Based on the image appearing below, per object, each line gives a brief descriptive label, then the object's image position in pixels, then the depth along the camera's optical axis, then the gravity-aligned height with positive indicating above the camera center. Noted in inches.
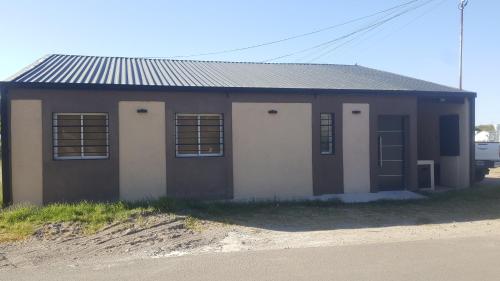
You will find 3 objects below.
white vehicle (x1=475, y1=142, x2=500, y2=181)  722.2 -25.3
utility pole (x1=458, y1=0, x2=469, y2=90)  1160.2 +268.1
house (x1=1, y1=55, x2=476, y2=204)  460.8 +10.9
